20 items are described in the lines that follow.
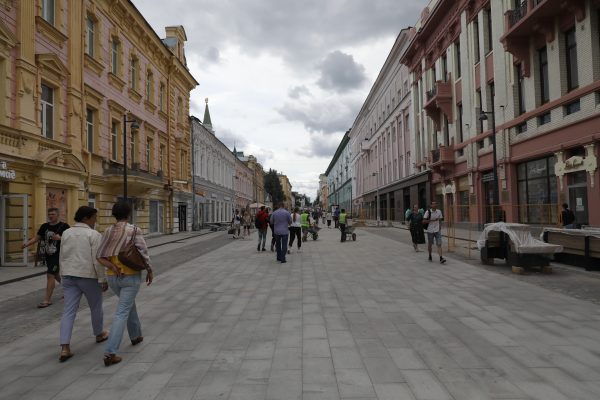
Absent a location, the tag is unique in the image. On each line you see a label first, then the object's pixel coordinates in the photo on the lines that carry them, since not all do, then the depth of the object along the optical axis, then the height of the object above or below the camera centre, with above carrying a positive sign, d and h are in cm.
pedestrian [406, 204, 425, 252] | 1494 -41
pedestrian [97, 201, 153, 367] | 416 -51
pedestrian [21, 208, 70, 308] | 695 -43
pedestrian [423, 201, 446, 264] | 1165 -24
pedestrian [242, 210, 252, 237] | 2475 -22
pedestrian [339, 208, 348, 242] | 2055 -45
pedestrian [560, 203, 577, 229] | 1390 -22
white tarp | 950 -66
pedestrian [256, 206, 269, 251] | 1593 -26
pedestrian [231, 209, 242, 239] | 2445 -38
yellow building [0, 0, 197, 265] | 1262 +436
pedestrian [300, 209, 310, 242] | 1964 -38
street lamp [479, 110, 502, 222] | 1706 +113
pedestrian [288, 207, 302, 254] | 1622 -41
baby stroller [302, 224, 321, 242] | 2204 -78
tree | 10312 +760
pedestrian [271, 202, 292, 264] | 1209 -44
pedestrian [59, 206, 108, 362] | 434 -55
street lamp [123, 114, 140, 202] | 1788 +200
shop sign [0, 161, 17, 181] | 1135 +132
